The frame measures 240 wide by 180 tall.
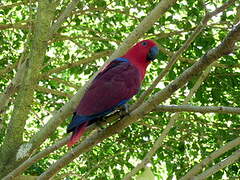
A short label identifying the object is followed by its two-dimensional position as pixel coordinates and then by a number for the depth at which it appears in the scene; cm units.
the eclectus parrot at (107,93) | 488
